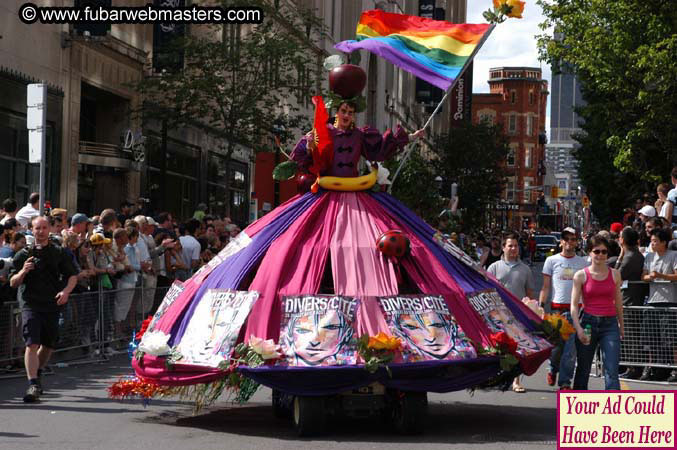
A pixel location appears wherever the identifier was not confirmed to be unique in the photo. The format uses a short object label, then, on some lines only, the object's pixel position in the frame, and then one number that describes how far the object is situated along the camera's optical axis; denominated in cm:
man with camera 1216
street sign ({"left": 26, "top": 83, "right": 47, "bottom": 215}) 1630
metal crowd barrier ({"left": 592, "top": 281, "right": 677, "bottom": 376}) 1498
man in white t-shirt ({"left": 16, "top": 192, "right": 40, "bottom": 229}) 1764
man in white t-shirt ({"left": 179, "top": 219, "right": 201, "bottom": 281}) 2027
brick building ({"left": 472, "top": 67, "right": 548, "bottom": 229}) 16275
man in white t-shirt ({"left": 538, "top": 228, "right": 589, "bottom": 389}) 1331
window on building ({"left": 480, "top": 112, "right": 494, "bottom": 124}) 16162
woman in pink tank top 1145
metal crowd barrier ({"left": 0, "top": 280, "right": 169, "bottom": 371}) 1462
